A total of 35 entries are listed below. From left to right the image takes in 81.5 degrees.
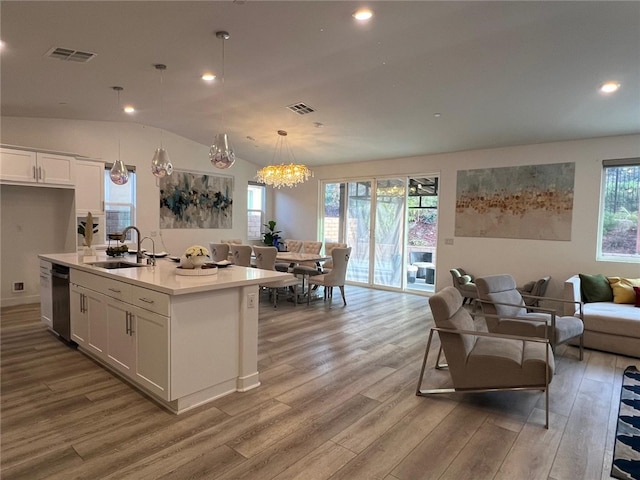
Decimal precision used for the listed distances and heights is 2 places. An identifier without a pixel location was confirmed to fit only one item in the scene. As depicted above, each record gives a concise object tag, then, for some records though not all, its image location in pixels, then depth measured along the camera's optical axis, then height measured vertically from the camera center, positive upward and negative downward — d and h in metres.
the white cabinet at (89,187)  5.85 +0.45
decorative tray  3.11 -0.45
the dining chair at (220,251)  6.24 -0.56
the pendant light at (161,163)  4.35 +0.63
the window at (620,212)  5.14 +0.24
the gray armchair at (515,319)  3.60 -0.95
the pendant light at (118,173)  4.77 +0.55
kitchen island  2.63 -0.88
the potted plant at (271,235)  9.03 -0.37
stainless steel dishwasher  3.93 -0.94
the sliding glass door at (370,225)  7.62 -0.07
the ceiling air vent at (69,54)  3.62 +1.60
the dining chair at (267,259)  5.81 -0.62
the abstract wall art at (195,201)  7.41 +0.36
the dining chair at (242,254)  6.01 -0.58
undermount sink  3.88 -0.52
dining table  6.06 -0.63
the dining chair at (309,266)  6.53 -0.85
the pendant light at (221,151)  3.71 +0.67
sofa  4.02 -0.95
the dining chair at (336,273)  5.95 -0.84
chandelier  6.29 +0.79
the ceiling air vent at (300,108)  5.31 +1.64
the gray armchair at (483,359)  2.71 -1.01
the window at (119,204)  6.62 +0.22
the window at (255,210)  9.20 +0.24
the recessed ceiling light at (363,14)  2.99 +1.70
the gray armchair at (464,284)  5.95 -0.96
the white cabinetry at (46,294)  4.27 -0.95
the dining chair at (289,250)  6.89 -0.61
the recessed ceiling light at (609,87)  3.96 +1.53
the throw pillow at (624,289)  4.66 -0.77
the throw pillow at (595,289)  4.84 -0.79
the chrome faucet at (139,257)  4.07 -0.45
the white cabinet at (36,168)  5.06 +0.65
